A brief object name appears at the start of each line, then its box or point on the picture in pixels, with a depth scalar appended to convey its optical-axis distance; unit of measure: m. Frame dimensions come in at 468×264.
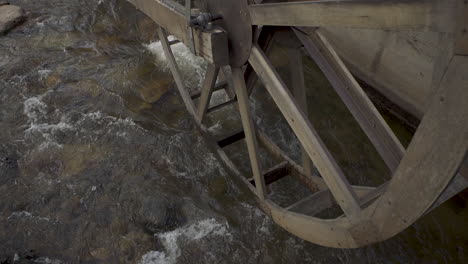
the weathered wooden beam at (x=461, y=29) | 1.53
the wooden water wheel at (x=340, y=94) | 1.68
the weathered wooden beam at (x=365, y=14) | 1.66
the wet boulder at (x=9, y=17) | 7.43
